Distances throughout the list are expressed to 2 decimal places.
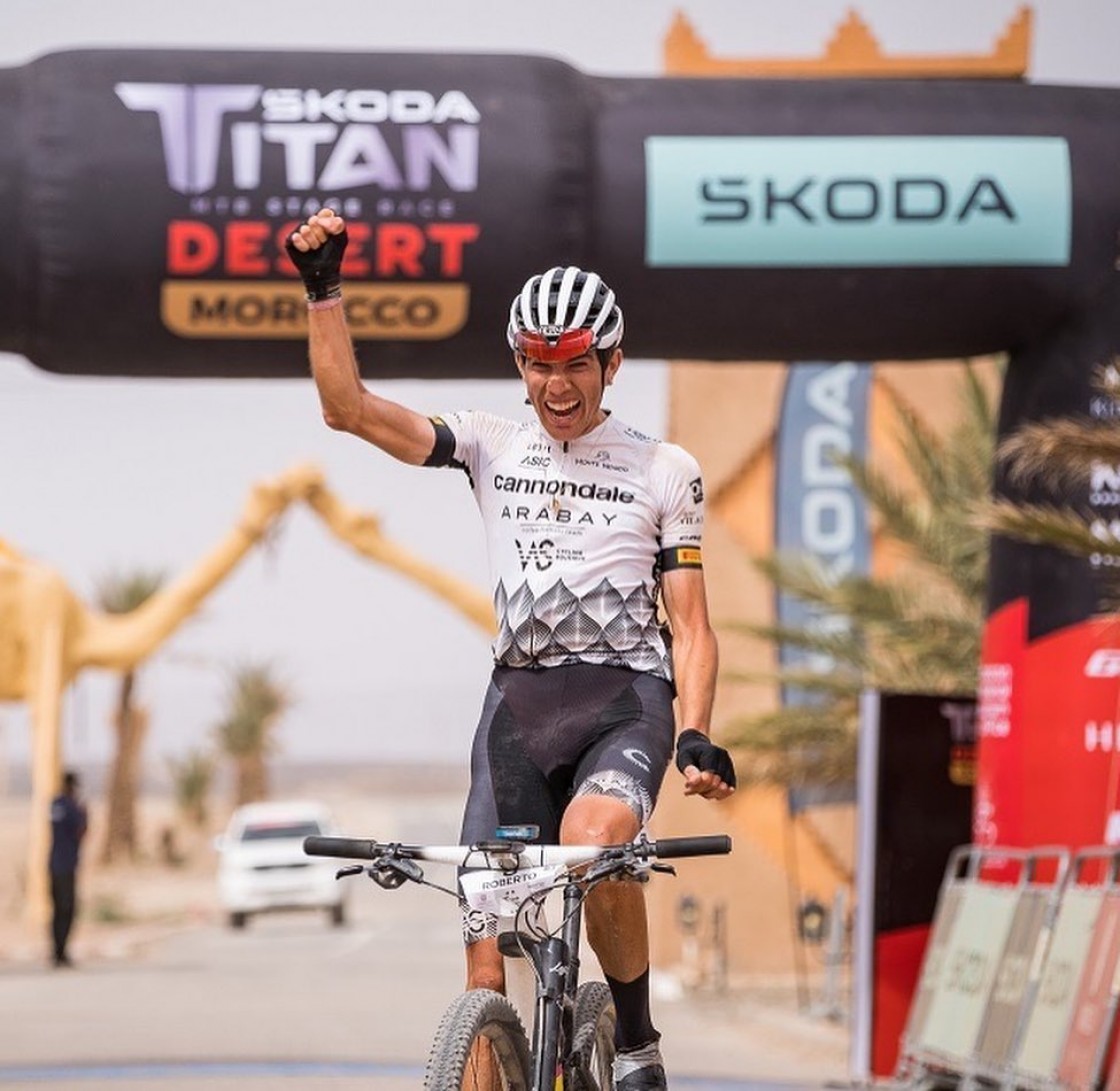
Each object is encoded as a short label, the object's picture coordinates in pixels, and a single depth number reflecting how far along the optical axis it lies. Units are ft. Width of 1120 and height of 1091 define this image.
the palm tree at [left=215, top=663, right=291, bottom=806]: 232.94
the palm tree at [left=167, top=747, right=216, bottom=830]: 231.30
